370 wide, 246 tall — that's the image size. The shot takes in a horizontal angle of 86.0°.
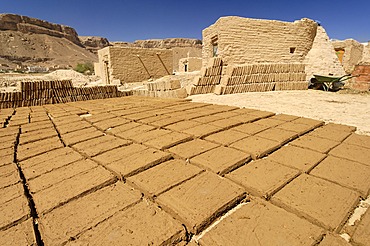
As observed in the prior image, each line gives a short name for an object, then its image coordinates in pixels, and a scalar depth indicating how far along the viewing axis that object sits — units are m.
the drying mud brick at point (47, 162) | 1.67
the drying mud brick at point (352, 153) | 1.79
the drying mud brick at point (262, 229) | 0.94
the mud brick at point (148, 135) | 2.34
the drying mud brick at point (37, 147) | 2.03
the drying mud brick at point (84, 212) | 1.02
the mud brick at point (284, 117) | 3.14
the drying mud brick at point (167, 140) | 2.10
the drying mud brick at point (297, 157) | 1.67
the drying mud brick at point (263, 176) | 1.31
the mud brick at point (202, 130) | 2.44
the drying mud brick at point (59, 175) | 1.45
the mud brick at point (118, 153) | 1.82
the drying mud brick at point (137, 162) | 1.58
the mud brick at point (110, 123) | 2.92
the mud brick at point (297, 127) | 2.49
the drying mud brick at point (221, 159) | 1.59
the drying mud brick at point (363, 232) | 0.94
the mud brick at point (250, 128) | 2.51
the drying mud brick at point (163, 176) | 1.35
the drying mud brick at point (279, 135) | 2.21
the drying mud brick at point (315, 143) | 2.01
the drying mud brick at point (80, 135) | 2.34
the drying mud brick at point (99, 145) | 2.04
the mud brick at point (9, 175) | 1.50
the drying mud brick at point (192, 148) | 1.90
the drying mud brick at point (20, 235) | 0.97
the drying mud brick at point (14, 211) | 1.10
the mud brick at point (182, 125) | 2.73
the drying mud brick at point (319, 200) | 1.07
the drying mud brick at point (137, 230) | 0.96
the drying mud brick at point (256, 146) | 1.86
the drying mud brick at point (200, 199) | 1.07
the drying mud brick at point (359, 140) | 2.13
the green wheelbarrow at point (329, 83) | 7.09
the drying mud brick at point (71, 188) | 1.25
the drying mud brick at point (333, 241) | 0.91
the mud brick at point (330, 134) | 2.30
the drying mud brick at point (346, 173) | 1.39
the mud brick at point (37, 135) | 2.45
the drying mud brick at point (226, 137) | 2.20
